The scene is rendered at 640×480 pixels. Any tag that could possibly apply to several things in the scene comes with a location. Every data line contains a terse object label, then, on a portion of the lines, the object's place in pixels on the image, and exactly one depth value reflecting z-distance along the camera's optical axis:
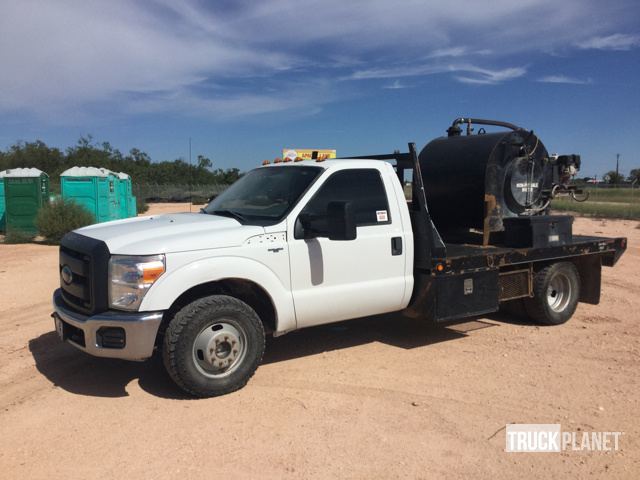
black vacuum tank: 6.82
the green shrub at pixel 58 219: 16.14
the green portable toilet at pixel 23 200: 17.44
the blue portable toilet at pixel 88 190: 18.67
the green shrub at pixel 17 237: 16.34
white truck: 4.51
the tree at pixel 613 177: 76.19
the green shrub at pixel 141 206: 33.37
